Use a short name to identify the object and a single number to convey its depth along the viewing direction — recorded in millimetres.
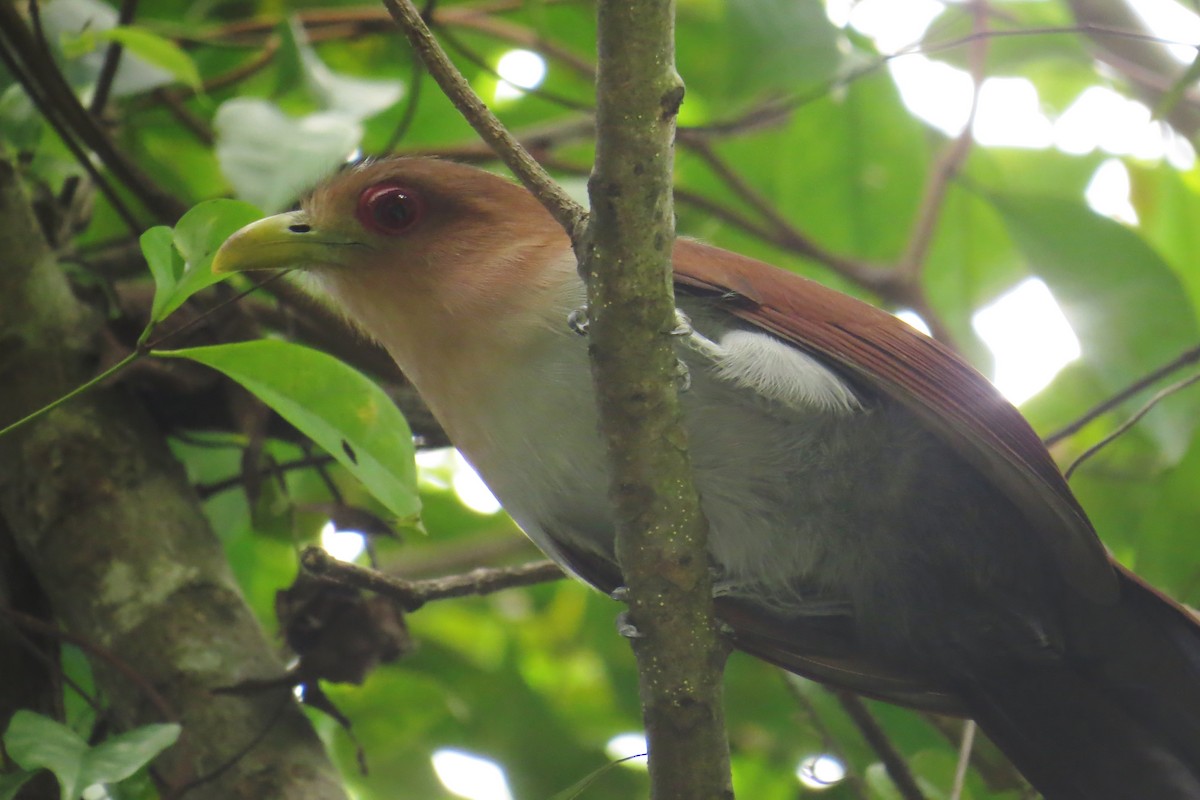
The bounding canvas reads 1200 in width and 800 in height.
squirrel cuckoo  5070
